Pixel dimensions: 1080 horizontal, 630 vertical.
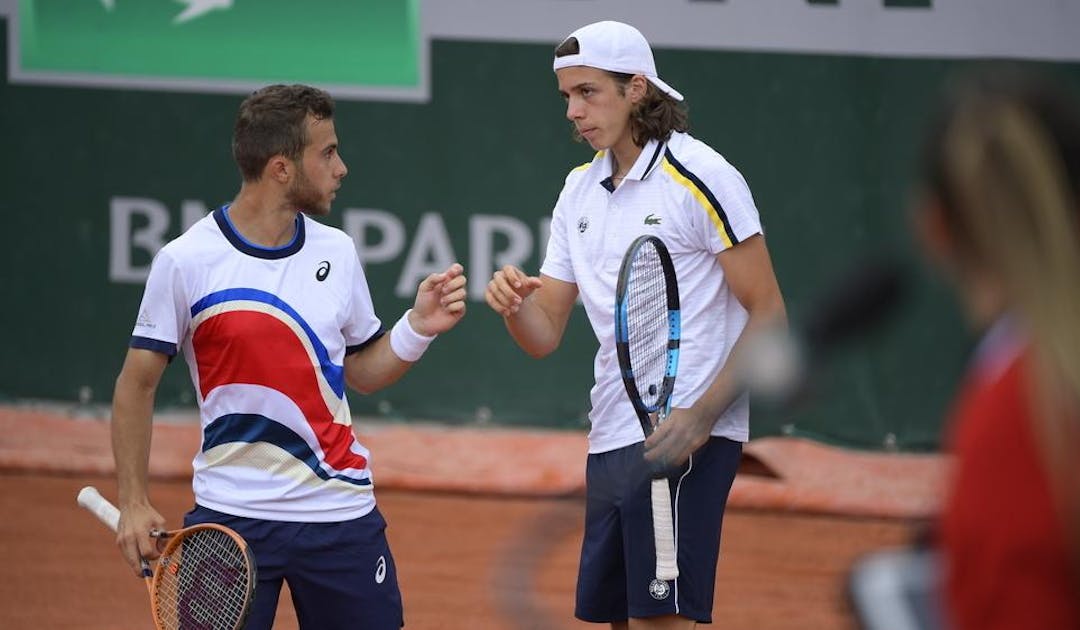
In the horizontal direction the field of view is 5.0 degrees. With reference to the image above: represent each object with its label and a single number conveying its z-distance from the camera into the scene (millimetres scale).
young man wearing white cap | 24499
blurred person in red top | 17700
